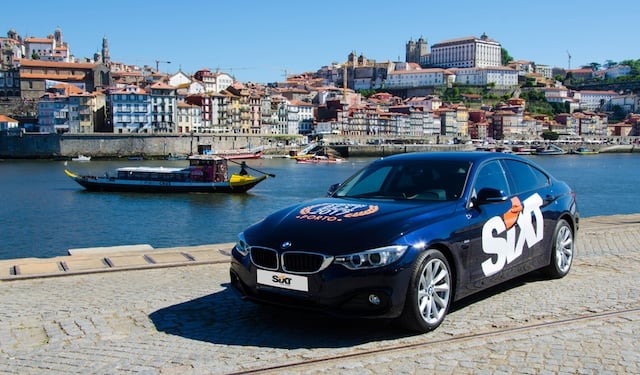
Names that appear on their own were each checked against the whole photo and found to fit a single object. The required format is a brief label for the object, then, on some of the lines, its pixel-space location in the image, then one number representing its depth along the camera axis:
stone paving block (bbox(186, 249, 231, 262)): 7.41
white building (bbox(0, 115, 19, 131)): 101.27
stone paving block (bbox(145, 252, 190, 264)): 7.27
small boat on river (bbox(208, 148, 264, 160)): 97.81
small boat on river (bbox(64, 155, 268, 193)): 48.16
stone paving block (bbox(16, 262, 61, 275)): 6.50
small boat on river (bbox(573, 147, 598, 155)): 135.61
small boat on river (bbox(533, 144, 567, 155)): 128.25
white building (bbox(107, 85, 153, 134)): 102.01
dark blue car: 4.39
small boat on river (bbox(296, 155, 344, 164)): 94.88
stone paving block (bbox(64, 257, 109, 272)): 6.79
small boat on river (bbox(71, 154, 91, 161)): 91.97
